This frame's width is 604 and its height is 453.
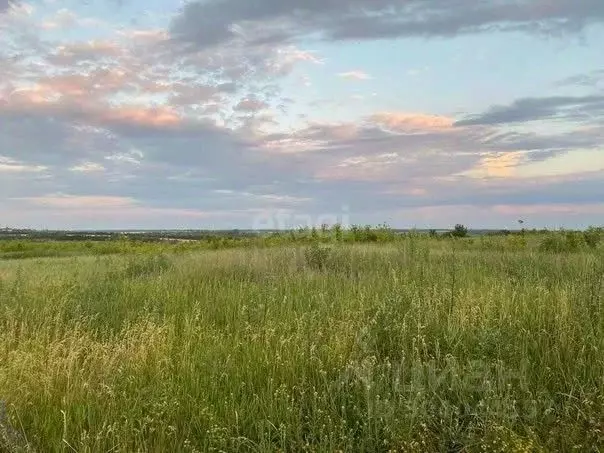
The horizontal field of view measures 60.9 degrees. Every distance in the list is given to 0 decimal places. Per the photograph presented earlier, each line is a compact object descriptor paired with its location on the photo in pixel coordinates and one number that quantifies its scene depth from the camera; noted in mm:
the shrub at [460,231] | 34231
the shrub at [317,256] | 12578
